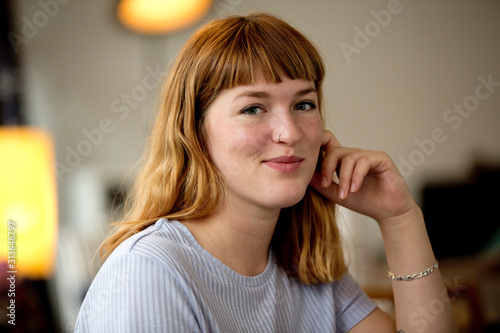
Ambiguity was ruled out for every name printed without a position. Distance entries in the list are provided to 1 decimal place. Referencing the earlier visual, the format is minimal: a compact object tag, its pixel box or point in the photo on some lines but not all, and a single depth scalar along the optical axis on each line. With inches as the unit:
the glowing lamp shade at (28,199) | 134.2
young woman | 38.3
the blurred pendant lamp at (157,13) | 114.7
